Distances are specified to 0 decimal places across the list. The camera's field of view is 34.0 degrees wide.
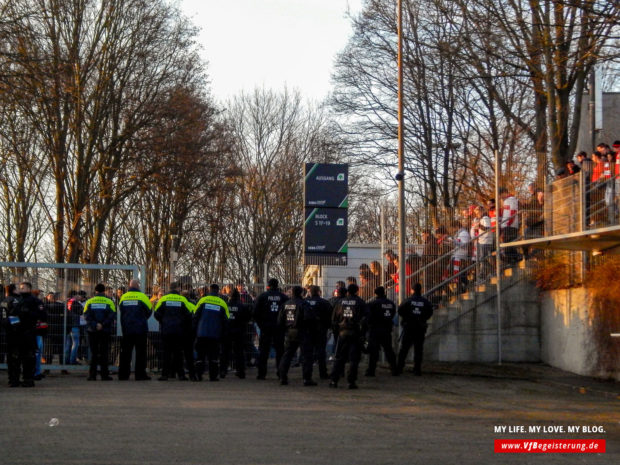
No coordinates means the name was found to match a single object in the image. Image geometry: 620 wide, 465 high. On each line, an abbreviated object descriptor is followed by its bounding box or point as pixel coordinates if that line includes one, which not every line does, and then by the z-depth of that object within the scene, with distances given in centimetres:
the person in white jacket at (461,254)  2461
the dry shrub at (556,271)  2192
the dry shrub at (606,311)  1945
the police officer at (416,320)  2069
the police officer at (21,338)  1781
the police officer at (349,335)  1783
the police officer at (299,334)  1836
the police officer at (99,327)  1973
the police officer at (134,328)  1980
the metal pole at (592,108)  2959
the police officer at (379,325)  2045
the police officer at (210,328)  1967
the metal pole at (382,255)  2431
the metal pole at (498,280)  2325
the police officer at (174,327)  1959
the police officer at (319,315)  1848
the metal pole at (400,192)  2262
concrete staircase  2361
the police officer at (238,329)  2047
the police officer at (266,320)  2012
